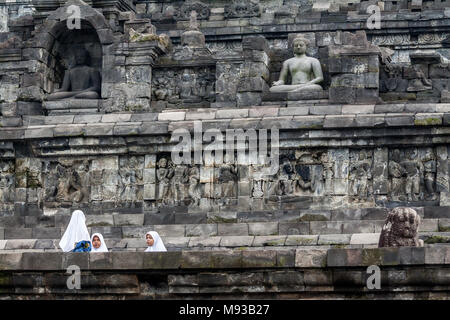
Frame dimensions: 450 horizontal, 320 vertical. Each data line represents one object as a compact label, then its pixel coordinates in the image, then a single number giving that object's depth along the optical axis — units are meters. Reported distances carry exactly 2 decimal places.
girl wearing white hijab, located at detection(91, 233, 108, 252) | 40.59
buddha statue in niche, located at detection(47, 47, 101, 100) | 48.06
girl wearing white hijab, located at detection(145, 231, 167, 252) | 40.25
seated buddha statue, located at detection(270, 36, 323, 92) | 46.41
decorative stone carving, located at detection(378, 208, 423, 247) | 37.25
